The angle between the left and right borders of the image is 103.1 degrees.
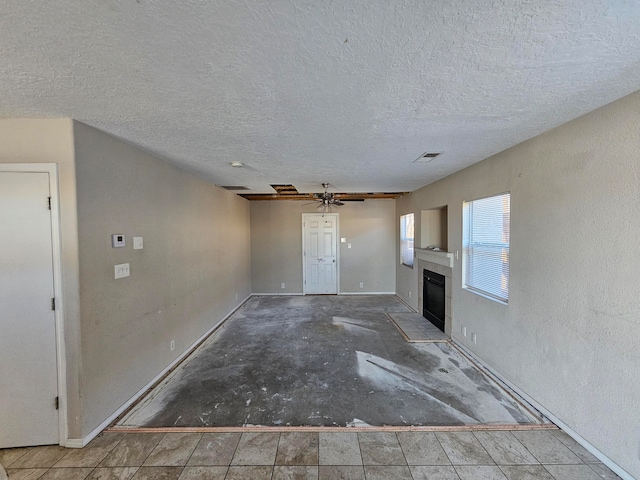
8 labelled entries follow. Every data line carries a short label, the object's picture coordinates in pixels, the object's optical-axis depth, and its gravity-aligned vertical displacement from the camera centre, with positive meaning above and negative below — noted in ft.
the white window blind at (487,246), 8.98 -0.56
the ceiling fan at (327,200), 14.90 +2.04
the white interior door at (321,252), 21.65 -1.59
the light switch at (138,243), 8.01 -0.26
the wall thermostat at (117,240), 7.19 -0.13
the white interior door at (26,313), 6.01 -1.84
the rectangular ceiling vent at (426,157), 8.92 +2.76
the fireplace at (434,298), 13.33 -3.69
